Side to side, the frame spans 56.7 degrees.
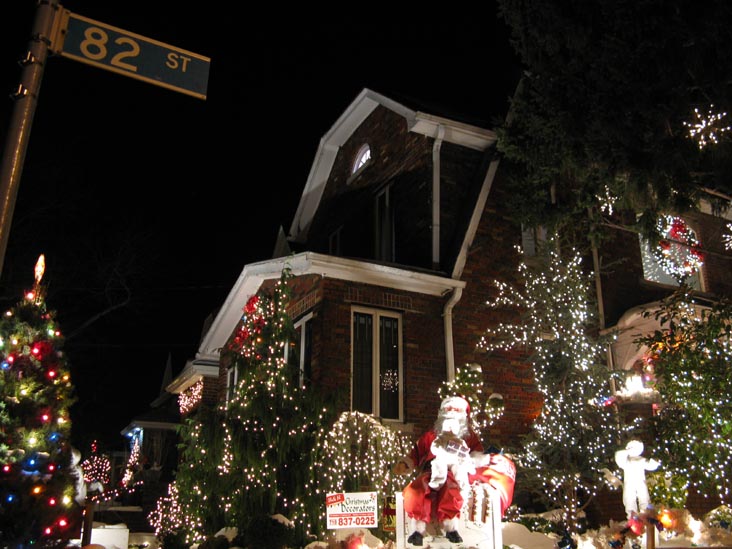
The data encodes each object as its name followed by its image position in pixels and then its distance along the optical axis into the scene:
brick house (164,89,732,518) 10.55
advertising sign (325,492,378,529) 7.13
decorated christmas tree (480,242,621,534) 9.86
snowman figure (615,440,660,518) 7.89
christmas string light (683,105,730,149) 8.91
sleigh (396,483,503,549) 6.41
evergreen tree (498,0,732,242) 8.45
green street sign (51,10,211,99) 4.77
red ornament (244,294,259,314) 10.38
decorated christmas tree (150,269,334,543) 8.93
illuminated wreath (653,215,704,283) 13.32
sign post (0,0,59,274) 4.36
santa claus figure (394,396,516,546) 6.43
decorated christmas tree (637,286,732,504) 9.40
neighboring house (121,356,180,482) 23.12
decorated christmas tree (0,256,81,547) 6.02
